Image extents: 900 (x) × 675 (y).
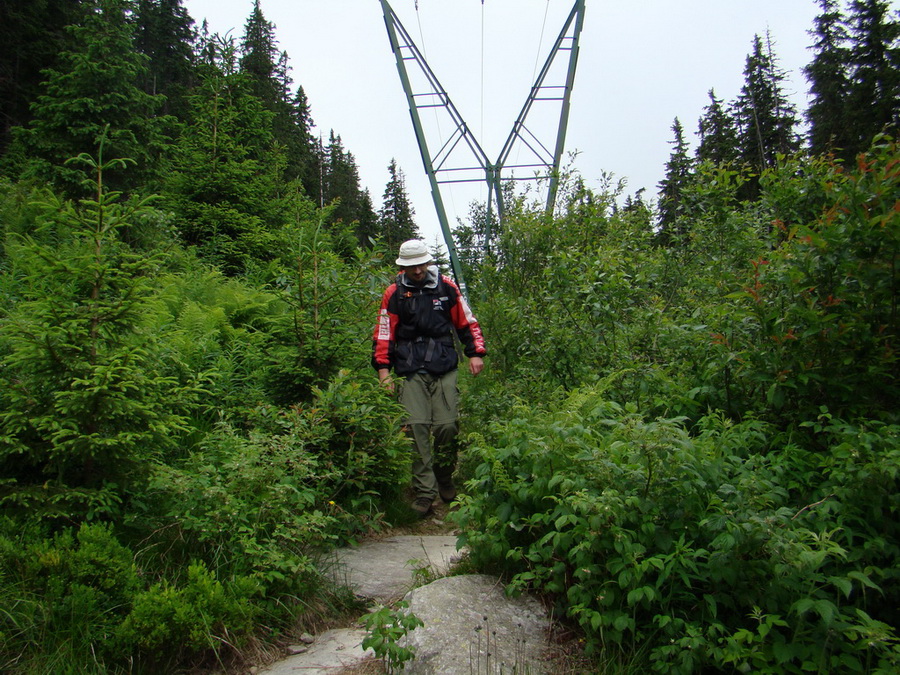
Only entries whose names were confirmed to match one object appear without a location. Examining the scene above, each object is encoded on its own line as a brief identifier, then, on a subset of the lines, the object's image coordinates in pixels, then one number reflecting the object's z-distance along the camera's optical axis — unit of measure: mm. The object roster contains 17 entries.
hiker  5508
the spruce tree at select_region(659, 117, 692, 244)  43156
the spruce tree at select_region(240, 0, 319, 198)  37031
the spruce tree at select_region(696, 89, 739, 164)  39062
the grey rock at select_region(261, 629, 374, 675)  2799
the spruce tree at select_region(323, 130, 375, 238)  51906
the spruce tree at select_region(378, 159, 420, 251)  58656
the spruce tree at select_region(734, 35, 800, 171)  36188
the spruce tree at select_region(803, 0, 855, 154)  28938
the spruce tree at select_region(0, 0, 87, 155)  23938
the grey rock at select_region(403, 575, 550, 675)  2674
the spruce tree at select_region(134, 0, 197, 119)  44938
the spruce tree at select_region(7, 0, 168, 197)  14359
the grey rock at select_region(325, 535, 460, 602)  3619
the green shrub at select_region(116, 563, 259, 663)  2658
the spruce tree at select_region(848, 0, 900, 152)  25859
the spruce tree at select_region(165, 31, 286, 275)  13469
